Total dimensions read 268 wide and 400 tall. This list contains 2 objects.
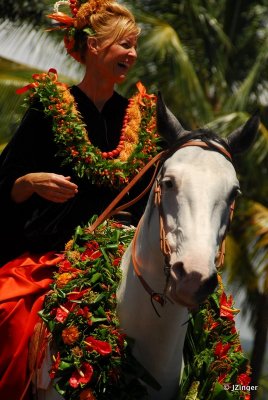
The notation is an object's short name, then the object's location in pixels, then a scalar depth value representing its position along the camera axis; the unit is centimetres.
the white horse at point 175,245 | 795
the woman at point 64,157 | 1006
